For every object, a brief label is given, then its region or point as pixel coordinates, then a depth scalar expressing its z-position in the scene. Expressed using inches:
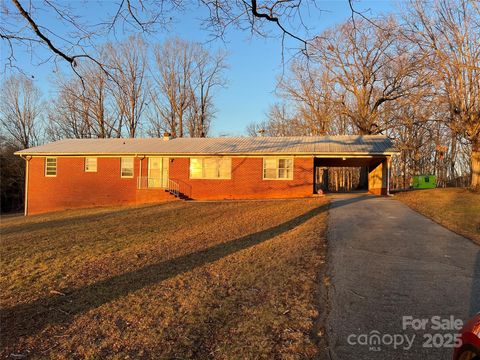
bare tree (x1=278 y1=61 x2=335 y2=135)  1264.8
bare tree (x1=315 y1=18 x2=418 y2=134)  1166.3
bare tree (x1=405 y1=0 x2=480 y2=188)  823.1
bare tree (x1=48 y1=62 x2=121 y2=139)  1609.1
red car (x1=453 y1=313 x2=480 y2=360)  77.6
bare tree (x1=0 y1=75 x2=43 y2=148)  1830.7
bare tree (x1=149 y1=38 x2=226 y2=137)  1739.7
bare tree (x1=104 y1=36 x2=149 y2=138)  1585.9
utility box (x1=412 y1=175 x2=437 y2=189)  1225.4
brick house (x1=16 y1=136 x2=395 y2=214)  852.0
